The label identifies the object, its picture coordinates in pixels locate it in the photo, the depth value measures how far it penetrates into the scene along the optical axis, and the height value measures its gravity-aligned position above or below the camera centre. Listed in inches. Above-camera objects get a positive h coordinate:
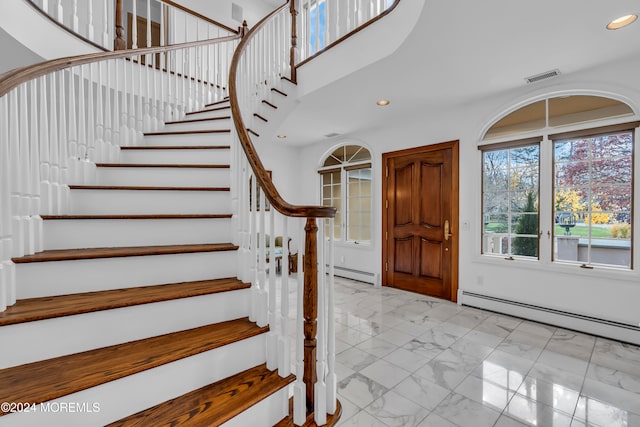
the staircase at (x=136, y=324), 41.8 -19.9
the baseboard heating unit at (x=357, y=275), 183.1 -42.6
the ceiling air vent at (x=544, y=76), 108.3 +51.4
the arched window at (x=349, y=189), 193.0 +15.1
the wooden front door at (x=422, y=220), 147.9 -5.2
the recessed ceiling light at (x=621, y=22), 76.7 +51.0
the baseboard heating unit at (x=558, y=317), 103.2 -42.9
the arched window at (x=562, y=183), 106.8 +11.3
